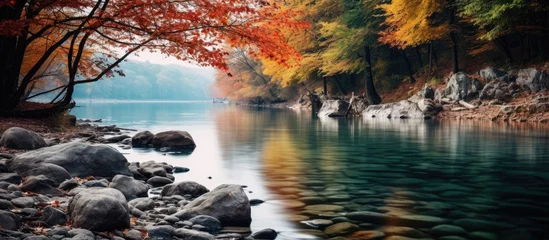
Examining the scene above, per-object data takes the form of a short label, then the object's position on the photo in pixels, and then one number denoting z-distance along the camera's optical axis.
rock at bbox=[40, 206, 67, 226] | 5.38
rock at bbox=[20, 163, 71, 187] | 7.85
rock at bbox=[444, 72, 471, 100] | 26.97
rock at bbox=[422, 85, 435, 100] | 29.41
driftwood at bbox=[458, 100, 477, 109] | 26.12
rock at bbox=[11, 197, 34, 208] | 5.70
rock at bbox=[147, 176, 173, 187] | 8.93
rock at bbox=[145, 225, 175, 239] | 5.41
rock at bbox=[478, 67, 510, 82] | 25.86
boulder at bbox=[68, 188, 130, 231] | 5.32
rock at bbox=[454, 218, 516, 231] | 5.99
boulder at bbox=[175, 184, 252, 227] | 6.25
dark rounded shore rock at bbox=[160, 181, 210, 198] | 7.86
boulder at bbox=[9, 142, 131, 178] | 8.51
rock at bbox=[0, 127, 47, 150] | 11.09
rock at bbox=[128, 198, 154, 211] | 6.76
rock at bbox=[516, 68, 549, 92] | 23.70
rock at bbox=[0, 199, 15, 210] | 5.37
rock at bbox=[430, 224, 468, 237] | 5.76
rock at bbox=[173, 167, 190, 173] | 10.66
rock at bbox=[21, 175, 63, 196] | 6.84
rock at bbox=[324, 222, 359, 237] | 5.80
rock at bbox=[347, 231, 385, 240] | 5.63
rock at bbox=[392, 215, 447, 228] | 6.15
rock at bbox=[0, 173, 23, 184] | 7.23
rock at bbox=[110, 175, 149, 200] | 7.69
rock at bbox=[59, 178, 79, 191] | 7.47
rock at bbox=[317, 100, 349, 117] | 34.00
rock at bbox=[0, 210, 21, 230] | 4.74
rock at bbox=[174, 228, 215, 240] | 5.36
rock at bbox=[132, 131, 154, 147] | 16.06
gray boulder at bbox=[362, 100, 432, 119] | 28.91
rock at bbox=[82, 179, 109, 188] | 7.84
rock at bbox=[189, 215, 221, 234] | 5.95
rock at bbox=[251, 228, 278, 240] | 5.68
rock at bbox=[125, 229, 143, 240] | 5.24
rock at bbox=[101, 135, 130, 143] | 16.91
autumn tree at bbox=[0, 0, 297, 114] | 11.44
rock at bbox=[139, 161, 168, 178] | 9.63
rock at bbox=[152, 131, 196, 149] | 15.69
